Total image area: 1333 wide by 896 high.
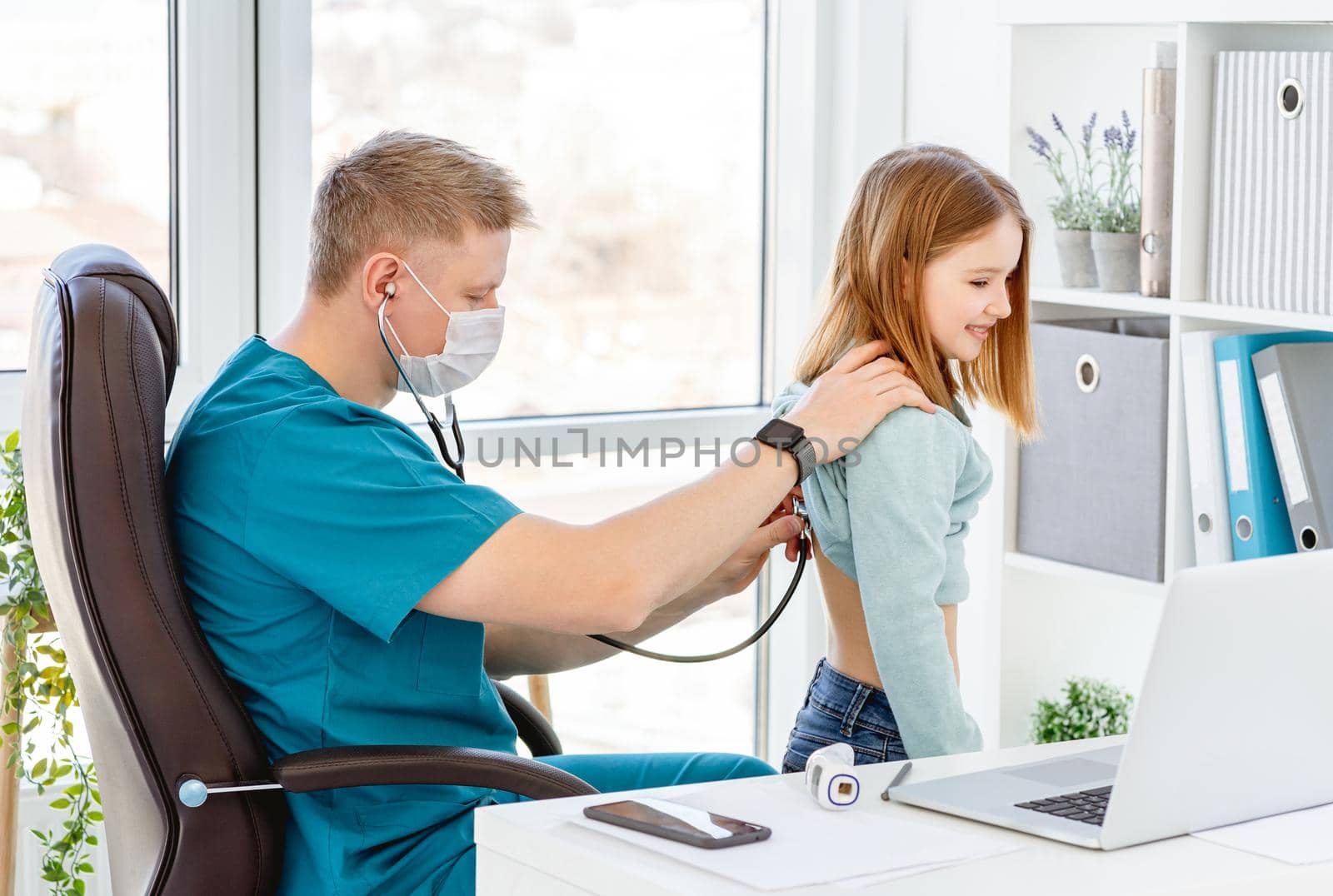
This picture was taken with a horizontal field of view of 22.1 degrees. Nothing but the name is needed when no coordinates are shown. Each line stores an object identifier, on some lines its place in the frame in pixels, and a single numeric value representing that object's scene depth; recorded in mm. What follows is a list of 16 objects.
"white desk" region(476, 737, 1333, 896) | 3095
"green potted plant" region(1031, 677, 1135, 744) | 4374
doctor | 3462
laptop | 3138
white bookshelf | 4043
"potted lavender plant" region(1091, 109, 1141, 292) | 4218
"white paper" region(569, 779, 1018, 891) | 3109
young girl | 3634
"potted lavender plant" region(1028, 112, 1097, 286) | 4298
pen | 3304
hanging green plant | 3985
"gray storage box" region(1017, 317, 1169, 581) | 4159
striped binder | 3926
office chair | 3433
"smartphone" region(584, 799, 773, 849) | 3160
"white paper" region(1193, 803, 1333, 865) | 3170
